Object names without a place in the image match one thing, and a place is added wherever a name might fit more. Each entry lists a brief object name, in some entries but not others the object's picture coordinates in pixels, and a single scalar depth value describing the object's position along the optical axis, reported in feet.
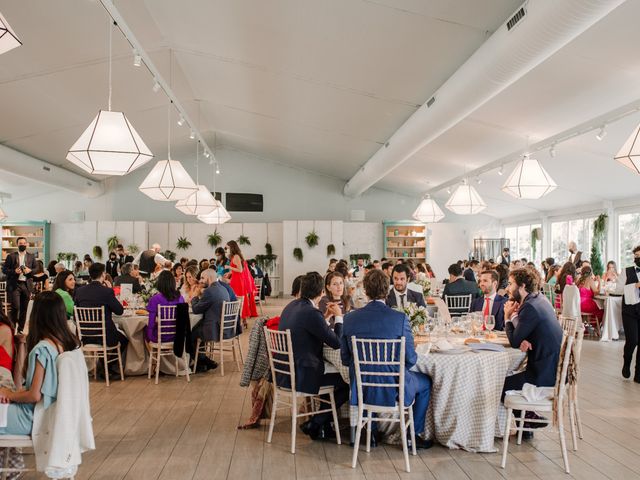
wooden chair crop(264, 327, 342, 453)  14.74
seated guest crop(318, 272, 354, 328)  19.24
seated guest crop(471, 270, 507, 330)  18.95
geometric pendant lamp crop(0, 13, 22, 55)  11.16
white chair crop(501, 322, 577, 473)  13.33
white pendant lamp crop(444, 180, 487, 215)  33.22
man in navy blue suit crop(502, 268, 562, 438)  13.92
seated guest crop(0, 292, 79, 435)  10.85
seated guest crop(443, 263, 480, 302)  26.86
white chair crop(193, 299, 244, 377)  23.82
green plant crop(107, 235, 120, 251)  59.57
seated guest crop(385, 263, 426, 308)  22.49
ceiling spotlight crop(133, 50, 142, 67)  23.76
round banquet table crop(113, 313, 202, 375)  23.38
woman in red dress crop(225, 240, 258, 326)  35.68
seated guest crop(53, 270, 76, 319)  22.84
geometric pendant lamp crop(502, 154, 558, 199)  25.53
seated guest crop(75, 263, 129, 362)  21.76
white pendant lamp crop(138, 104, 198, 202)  26.37
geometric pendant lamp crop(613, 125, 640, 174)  17.92
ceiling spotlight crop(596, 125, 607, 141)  26.05
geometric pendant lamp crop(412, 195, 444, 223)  41.32
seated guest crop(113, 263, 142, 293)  31.45
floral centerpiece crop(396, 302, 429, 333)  16.46
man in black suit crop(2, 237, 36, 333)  34.58
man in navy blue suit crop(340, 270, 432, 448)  13.57
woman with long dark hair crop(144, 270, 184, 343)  22.49
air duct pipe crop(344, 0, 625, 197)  14.38
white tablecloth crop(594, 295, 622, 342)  31.14
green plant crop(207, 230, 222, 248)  61.98
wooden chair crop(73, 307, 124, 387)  21.72
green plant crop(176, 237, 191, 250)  61.46
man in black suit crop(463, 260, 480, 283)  36.60
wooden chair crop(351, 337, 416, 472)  13.47
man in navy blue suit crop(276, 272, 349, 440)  14.85
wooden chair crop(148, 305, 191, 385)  22.24
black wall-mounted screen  64.03
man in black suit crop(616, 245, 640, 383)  22.10
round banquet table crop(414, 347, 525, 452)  14.38
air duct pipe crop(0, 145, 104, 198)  41.68
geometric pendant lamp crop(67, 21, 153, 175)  16.94
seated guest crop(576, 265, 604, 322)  32.76
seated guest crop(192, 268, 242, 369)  23.72
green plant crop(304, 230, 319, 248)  61.26
